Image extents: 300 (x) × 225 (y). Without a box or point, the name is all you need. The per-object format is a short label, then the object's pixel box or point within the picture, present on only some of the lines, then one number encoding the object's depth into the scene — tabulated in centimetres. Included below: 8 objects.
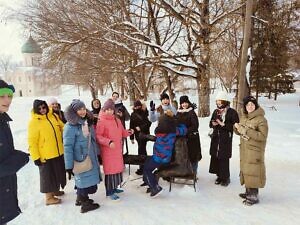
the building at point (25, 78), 6784
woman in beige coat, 441
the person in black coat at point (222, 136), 521
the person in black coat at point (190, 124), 522
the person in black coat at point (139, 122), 633
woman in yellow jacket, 458
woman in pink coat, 482
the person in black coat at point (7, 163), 283
